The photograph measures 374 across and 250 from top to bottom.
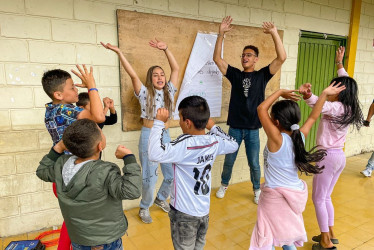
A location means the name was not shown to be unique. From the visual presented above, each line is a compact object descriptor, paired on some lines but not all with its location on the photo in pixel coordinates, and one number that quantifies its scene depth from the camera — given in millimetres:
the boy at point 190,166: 1533
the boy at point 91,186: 1327
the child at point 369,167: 4312
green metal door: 4340
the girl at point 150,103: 2666
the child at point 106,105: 2164
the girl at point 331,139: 2219
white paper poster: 3232
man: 3076
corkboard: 2750
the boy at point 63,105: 1690
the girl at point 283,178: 1729
